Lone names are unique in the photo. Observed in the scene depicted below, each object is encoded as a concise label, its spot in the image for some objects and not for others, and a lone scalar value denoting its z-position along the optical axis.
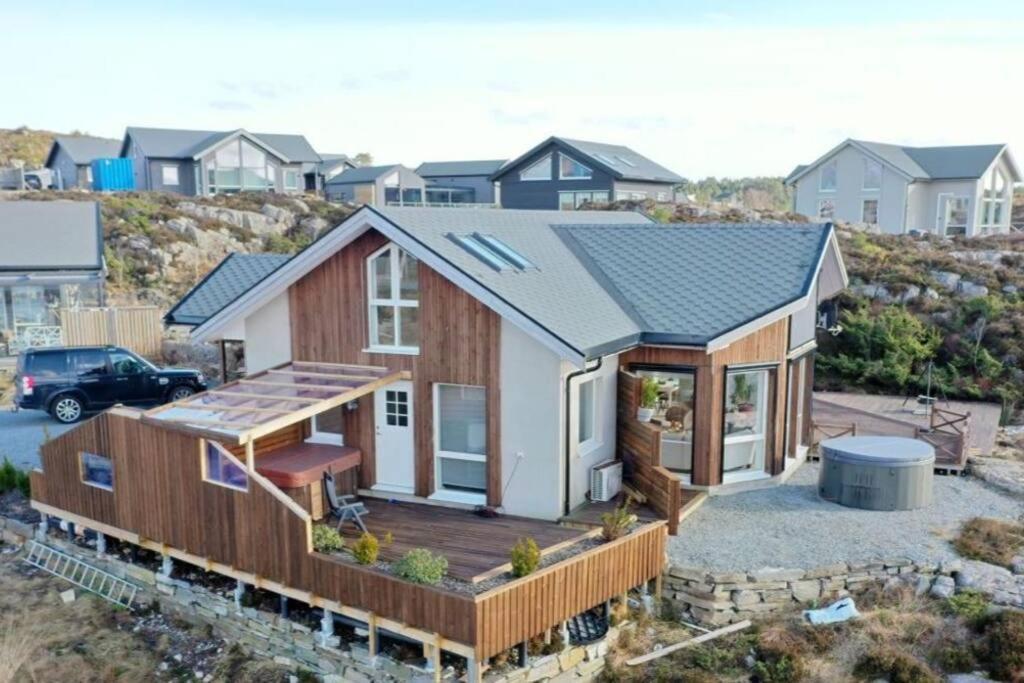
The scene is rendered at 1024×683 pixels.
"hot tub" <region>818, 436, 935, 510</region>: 14.39
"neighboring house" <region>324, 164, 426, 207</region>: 63.69
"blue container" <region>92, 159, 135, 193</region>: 58.47
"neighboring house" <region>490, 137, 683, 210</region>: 52.84
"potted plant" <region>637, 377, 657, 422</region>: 14.42
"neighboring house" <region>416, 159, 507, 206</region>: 71.50
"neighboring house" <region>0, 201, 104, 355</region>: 29.25
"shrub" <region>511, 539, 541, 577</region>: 10.27
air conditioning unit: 13.73
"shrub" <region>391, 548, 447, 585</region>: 10.10
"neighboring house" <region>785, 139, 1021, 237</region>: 48.22
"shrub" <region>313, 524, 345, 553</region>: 11.17
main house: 11.77
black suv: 21.09
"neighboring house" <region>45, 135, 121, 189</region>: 62.59
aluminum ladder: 13.71
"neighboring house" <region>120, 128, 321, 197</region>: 57.25
